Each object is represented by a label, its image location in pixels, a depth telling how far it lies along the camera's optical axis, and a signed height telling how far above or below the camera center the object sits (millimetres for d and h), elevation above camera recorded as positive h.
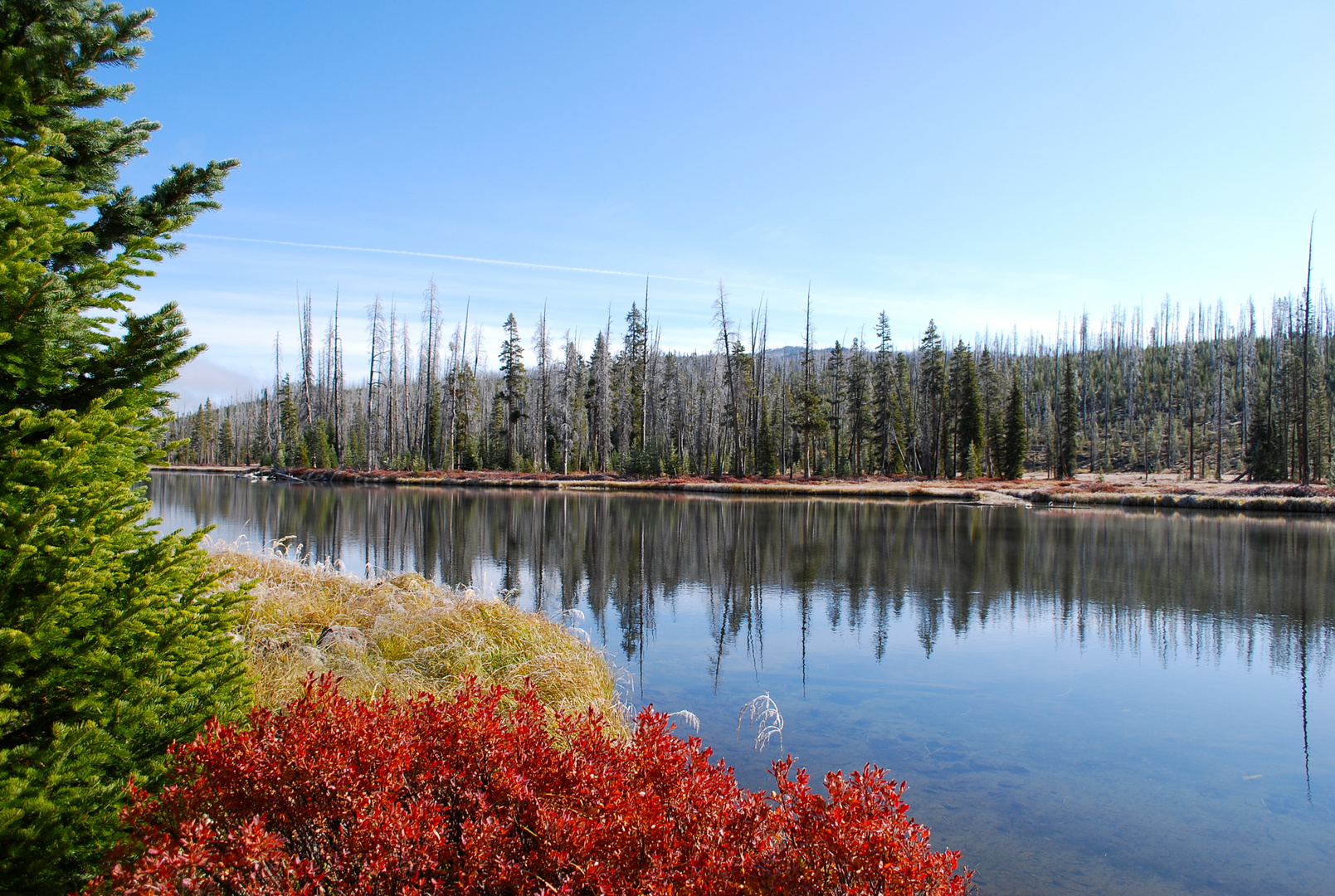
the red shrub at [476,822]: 2490 -1396
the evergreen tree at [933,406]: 66312 +5440
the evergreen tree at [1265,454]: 52312 +837
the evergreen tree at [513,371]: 65912 +8134
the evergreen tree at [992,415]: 66062 +4605
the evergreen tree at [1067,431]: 61625 +2862
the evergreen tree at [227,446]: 101938 +1401
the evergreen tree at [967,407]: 63062 +4955
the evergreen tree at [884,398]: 67750 +6262
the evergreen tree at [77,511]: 2736 -237
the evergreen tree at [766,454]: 60875 +538
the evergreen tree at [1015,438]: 60438 +2103
